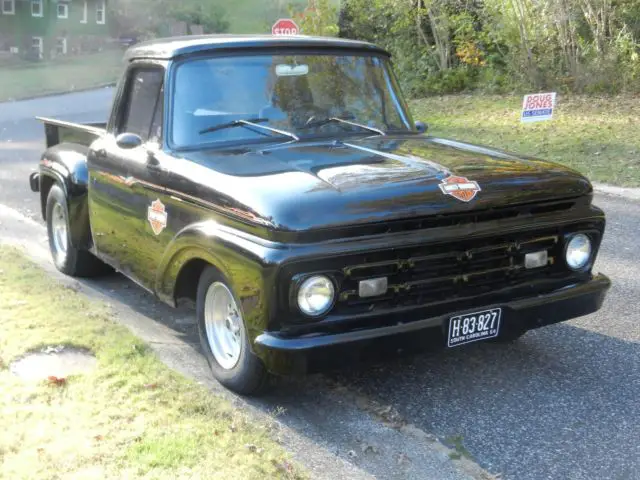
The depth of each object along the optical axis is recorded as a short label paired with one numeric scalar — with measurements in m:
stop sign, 13.70
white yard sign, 11.71
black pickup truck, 3.72
